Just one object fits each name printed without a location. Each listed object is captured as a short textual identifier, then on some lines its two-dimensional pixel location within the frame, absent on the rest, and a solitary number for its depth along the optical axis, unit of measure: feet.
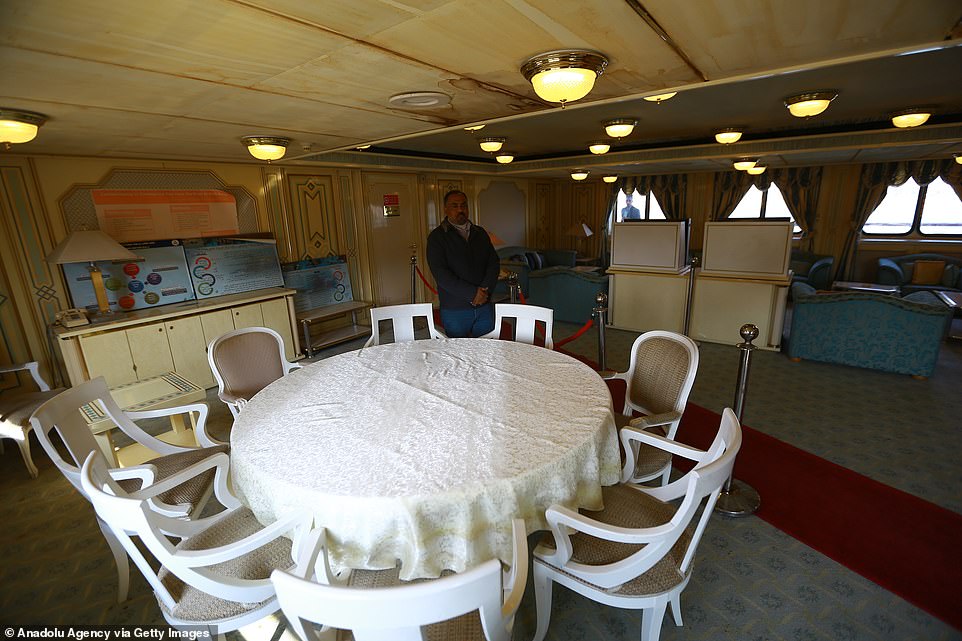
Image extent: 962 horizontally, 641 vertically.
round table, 4.22
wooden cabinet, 10.86
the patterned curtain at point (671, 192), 28.14
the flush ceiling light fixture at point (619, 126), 12.67
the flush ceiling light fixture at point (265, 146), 10.41
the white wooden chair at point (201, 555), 3.83
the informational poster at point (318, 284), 16.93
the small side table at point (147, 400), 7.60
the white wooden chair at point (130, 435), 5.24
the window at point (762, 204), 25.71
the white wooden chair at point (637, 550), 3.96
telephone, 10.76
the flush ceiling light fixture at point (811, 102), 10.09
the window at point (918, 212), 21.66
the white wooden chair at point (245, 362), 7.79
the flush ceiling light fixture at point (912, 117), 12.31
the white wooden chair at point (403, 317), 10.08
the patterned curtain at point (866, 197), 22.25
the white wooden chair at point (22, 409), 8.57
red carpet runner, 5.95
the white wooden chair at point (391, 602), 2.54
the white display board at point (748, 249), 14.24
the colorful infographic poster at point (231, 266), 14.05
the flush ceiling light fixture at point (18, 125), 6.75
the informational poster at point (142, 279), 12.05
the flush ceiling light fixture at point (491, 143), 15.01
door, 19.90
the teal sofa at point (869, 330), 11.84
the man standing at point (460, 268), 10.66
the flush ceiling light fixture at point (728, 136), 14.51
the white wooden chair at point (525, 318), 9.48
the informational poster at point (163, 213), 12.42
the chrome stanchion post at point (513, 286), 13.32
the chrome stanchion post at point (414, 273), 19.76
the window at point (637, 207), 30.12
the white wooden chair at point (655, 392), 6.23
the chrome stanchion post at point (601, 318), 10.52
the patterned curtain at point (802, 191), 24.01
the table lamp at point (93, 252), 10.79
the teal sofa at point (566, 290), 17.87
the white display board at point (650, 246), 16.24
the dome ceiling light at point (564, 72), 5.46
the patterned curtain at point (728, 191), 26.18
